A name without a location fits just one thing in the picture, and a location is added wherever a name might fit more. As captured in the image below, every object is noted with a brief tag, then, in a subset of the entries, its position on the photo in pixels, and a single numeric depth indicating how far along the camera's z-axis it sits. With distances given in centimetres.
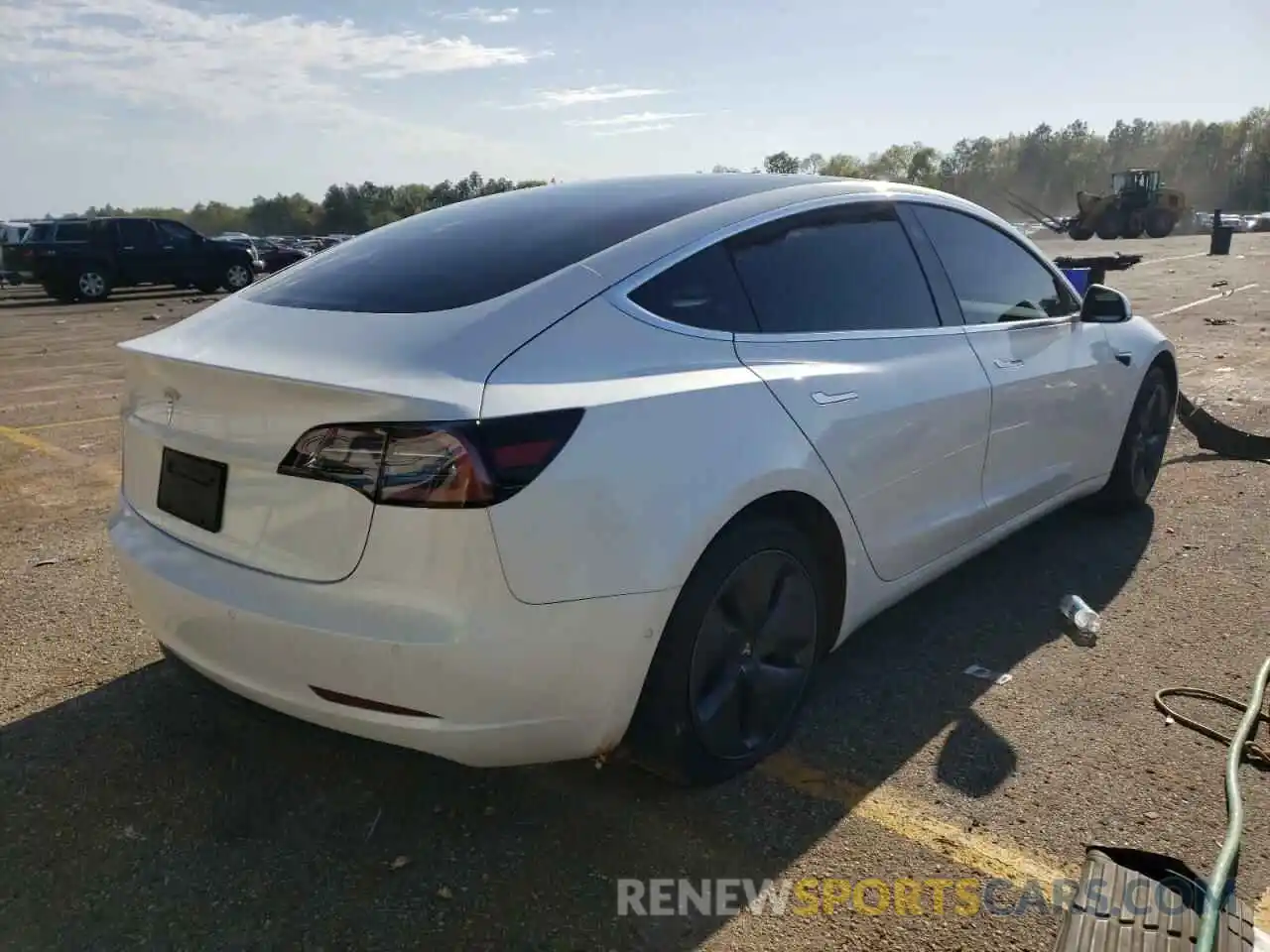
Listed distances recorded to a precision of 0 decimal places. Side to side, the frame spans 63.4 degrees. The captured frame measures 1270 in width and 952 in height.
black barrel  3070
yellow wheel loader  4306
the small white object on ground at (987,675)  340
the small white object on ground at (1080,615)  368
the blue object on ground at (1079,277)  938
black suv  2117
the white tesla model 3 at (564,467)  219
